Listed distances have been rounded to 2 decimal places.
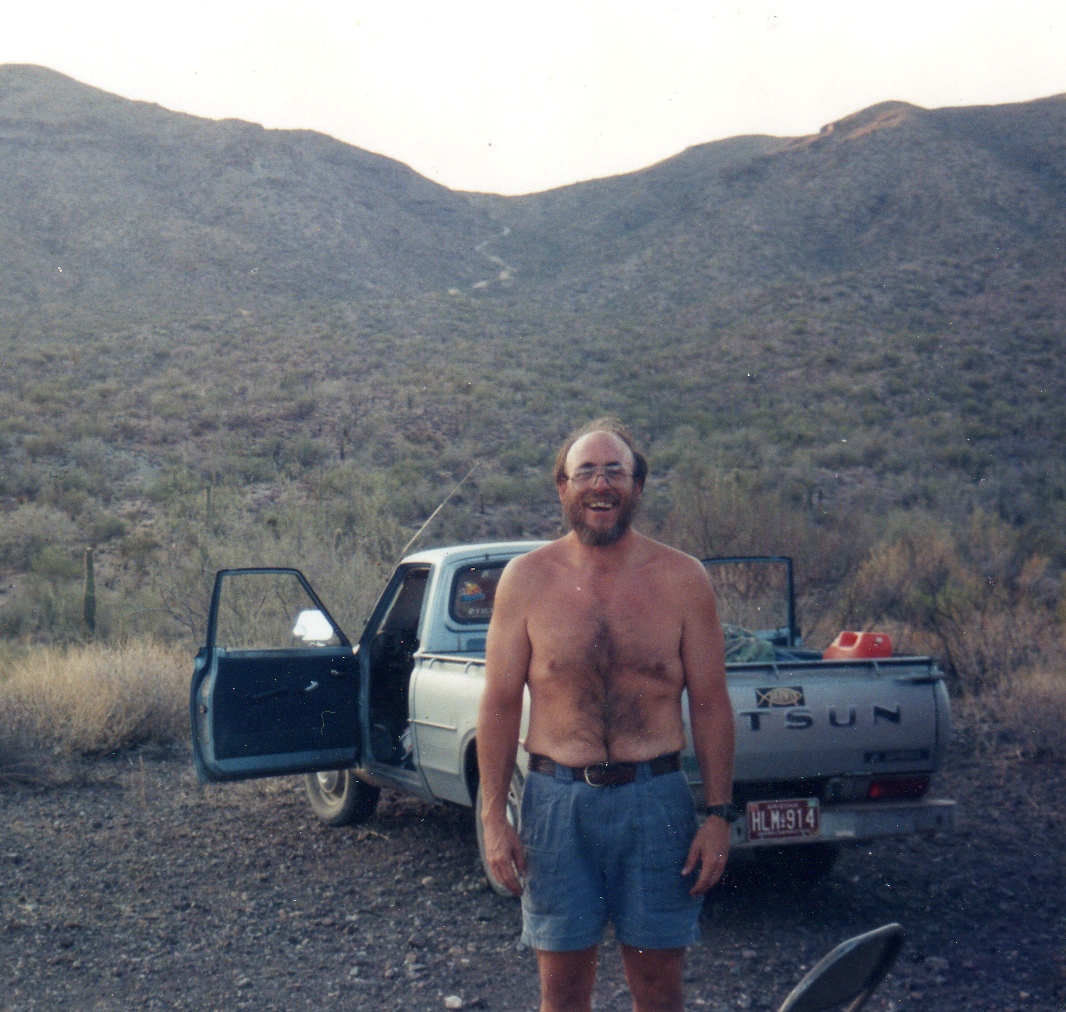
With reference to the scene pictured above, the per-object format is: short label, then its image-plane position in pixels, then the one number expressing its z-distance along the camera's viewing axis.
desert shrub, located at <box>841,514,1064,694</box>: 9.70
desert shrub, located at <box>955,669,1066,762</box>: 8.09
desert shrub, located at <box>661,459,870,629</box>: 13.28
